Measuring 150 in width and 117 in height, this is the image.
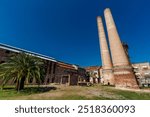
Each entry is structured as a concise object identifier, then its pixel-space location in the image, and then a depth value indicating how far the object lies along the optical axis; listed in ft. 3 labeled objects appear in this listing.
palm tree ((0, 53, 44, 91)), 40.22
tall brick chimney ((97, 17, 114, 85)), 98.70
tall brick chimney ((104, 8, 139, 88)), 64.85
